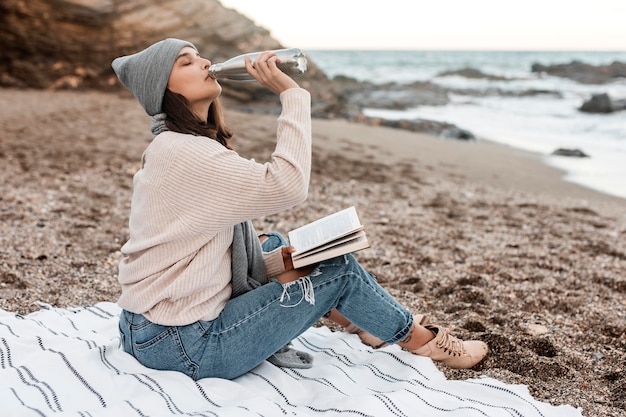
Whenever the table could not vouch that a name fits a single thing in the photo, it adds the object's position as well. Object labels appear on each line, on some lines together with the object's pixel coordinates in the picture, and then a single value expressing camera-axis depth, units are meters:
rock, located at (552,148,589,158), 10.43
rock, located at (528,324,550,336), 3.38
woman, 2.20
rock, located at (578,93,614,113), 17.27
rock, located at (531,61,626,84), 32.75
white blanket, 2.27
